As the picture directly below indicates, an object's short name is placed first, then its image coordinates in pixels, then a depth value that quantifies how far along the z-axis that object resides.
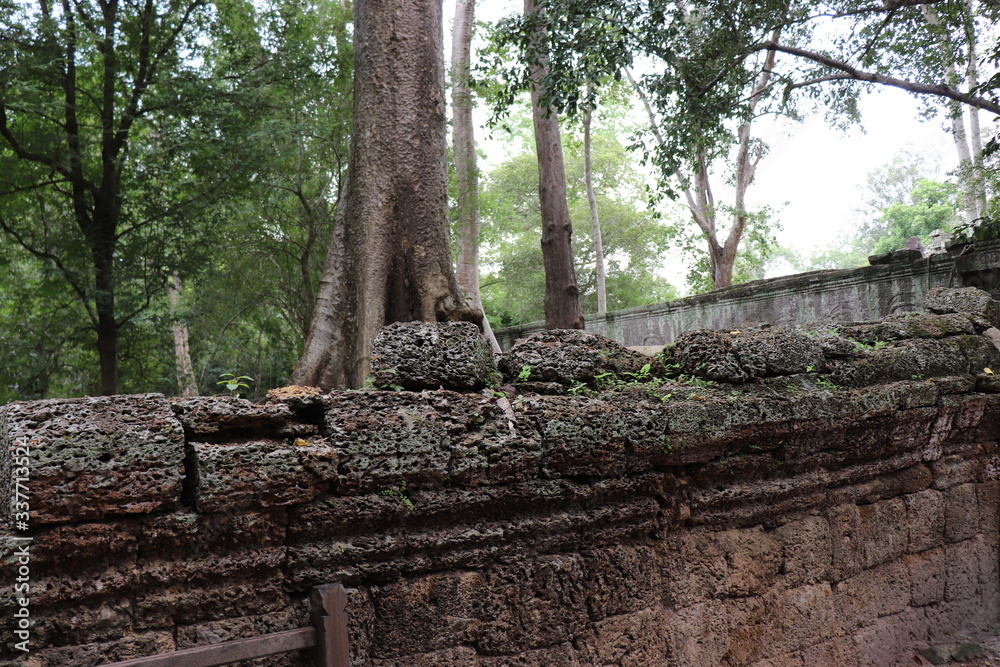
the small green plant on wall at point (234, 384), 2.55
